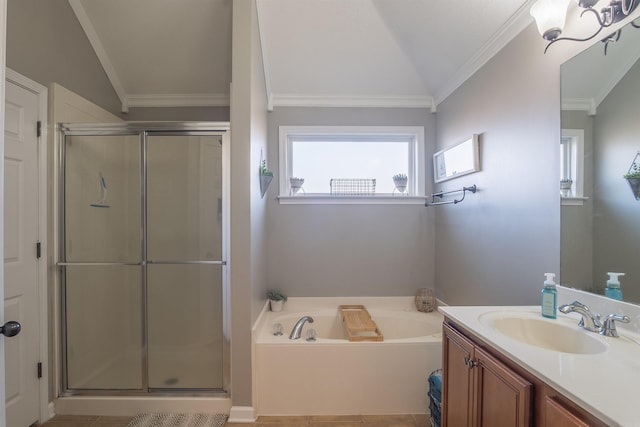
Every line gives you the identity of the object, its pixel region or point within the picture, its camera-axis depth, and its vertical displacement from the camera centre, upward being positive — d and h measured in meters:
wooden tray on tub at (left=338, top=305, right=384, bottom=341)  1.95 -0.87
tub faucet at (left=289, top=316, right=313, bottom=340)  1.97 -0.85
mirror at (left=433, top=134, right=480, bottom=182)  1.94 +0.40
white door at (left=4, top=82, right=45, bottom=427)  1.60 -0.25
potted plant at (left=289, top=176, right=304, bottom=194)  2.67 +0.27
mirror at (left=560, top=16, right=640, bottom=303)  1.05 +0.20
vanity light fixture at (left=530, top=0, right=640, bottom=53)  1.06 +0.80
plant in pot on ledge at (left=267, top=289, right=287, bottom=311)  2.54 -0.80
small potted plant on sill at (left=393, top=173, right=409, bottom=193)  2.67 +0.29
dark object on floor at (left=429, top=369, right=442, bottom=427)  1.62 -1.09
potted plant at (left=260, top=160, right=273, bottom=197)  2.16 +0.27
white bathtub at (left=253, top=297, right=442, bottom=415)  1.88 -1.10
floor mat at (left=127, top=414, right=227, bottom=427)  1.78 -1.35
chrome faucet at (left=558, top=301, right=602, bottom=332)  1.06 -0.40
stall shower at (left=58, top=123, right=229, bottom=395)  1.98 -0.33
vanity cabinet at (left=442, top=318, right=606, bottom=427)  0.76 -0.60
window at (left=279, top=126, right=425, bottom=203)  2.70 +0.51
